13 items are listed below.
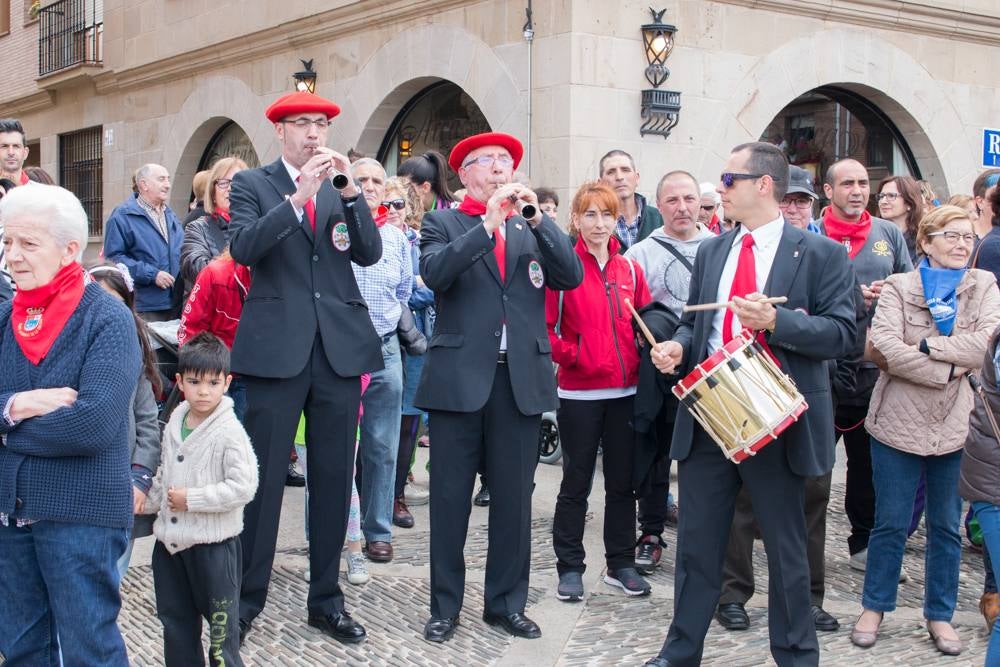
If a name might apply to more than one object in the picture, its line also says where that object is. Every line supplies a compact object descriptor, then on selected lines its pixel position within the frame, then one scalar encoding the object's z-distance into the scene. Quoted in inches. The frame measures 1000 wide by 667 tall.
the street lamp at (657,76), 399.2
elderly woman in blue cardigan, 133.1
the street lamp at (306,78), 512.7
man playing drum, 171.2
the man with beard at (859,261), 240.4
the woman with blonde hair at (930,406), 200.4
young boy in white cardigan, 160.6
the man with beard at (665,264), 234.5
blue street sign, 491.5
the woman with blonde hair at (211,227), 278.7
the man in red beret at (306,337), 187.6
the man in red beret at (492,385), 197.0
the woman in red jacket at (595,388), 220.1
